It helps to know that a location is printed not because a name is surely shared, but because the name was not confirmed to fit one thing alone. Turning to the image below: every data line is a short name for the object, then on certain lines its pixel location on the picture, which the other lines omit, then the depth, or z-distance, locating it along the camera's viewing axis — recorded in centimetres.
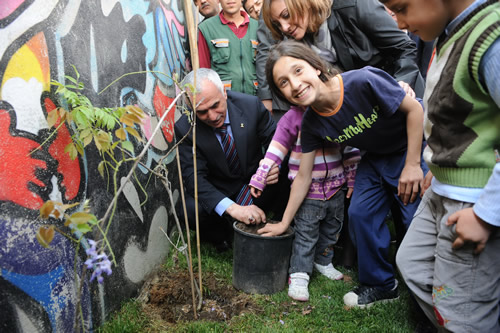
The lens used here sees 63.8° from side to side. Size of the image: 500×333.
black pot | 274
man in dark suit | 300
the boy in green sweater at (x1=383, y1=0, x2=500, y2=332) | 133
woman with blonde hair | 295
